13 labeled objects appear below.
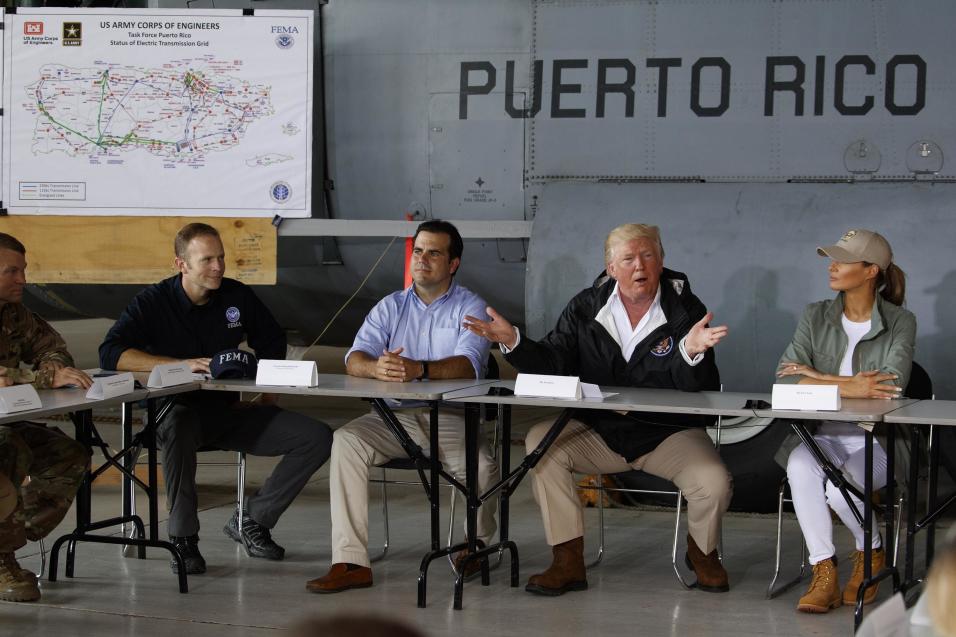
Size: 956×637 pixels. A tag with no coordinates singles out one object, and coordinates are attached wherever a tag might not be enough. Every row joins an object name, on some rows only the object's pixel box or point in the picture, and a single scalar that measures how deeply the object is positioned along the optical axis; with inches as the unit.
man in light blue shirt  352.5
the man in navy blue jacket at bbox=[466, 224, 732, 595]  351.3
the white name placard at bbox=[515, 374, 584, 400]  330.3
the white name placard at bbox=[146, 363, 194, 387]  353.3
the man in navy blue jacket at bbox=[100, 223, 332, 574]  383.6
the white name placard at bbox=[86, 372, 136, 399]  329.1
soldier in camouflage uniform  331.9
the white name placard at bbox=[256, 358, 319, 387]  351.6
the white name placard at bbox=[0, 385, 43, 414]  294.5
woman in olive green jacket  337.1
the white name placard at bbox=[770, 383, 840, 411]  308.2
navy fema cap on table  375.2
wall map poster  510.6
